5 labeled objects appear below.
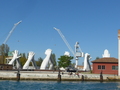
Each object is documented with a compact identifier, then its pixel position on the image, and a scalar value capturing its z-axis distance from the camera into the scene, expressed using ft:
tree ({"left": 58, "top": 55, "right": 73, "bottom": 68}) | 356.59
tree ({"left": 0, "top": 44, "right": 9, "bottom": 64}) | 436.76
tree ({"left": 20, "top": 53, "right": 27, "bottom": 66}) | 485.20
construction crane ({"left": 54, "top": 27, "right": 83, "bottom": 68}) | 413.24
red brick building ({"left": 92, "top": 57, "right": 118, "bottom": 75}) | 223.30
